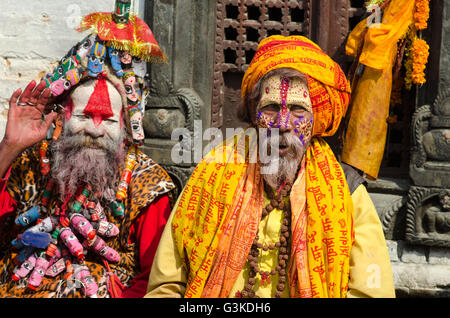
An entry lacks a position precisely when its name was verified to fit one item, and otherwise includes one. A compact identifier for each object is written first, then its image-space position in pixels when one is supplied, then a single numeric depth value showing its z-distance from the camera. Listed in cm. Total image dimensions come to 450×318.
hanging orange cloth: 383
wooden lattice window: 429
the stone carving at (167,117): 416
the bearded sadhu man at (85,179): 323
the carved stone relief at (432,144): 393
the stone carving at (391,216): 407
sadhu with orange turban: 276
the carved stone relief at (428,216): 395
